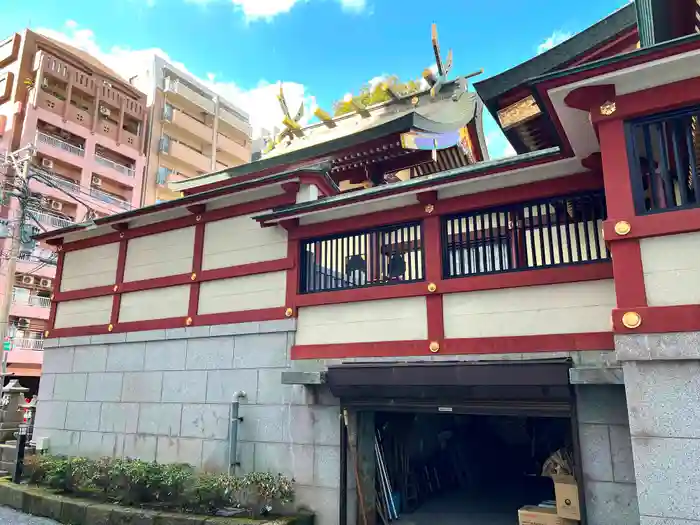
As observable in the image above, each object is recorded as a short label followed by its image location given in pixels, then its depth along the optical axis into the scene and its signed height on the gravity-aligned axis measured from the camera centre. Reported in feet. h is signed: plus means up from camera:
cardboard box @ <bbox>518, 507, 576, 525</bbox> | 22.64 -5.34
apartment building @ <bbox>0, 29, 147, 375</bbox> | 115.24 +63.76
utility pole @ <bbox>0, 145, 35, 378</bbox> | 54.67 +15.26
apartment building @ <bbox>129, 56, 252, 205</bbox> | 157.17 +86.26
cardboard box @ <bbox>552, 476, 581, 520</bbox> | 22.15 -4.36
